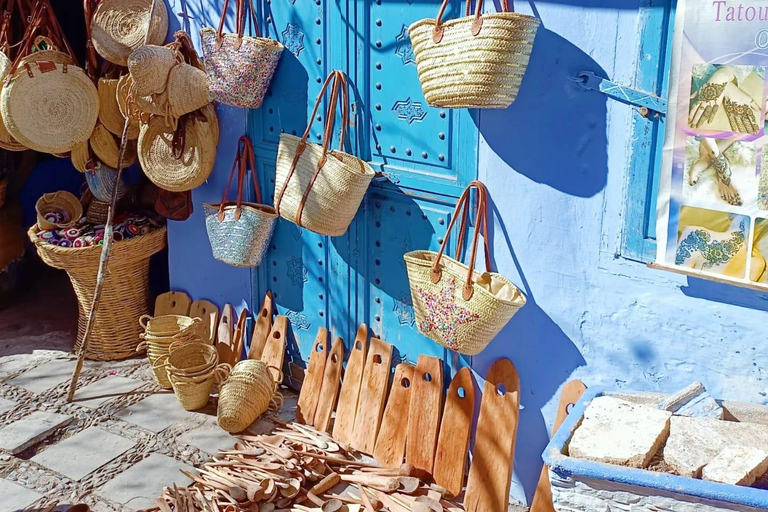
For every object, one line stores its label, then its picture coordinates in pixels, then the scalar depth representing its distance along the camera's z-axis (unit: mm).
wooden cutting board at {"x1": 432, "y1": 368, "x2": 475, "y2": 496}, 3760
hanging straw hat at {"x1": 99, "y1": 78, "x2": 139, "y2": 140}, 5027
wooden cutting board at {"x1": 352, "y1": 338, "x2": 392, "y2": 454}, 4113
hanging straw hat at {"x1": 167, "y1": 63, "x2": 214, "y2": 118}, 4422
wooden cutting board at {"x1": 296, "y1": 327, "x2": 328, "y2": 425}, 4426
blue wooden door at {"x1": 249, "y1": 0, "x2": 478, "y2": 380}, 3695
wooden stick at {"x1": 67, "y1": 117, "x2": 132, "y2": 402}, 4824
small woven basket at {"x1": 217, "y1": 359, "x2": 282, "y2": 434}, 4293
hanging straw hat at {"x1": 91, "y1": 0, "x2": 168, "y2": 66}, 4824
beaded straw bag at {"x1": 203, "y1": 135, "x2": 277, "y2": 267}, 4430
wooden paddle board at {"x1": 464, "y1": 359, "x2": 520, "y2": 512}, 3587
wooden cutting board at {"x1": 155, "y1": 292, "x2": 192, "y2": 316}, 5246
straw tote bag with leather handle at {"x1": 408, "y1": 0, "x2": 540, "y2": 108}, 2994
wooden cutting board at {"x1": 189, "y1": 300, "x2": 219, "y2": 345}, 5070
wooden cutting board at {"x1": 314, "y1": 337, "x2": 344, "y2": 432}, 4336
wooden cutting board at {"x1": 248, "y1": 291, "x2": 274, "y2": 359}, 4770
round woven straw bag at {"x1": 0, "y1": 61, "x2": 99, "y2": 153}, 4793
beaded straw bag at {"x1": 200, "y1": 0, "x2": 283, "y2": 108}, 4152
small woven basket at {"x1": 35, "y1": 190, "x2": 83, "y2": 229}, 5375
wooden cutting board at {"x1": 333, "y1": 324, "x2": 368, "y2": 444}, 4219
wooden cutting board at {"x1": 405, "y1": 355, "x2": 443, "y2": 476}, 3871
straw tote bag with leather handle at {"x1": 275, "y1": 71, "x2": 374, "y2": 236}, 3760
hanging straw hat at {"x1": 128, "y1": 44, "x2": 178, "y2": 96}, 4273
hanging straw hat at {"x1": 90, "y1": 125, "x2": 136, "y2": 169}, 5133
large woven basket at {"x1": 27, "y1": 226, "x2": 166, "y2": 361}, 5004
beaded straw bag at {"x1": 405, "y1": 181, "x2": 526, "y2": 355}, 3279
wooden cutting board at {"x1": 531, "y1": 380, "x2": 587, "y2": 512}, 3361
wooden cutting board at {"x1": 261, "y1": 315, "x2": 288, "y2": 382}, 4676
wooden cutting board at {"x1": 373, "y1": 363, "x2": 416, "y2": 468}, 4000
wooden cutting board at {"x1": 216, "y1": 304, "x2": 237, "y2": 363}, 4996
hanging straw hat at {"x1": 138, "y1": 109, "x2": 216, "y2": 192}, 4648
